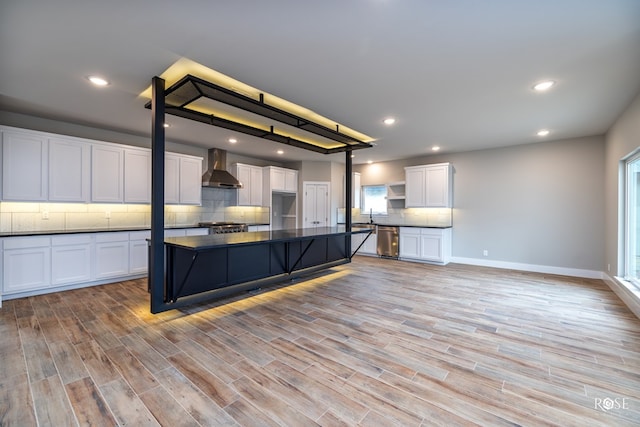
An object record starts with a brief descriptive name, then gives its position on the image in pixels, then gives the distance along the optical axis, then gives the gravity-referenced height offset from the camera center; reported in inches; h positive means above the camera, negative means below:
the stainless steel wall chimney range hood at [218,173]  231.3 +34.4
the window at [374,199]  310.8 +16.6
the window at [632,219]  149.3 -3.0
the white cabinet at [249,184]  261.1 +28.4
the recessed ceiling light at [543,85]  117.7 +55.8
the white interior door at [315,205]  298.2 +9.3
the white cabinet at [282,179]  276.1 +35.9
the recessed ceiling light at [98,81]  116.7 +57.0
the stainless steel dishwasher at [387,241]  270.1 -27.7
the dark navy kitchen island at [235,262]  128.1 -27.7
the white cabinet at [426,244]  245.4 -28.2
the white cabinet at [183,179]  210.1 +26.8
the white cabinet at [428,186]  251.4 +25.8
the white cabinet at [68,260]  144.0 -27.5
